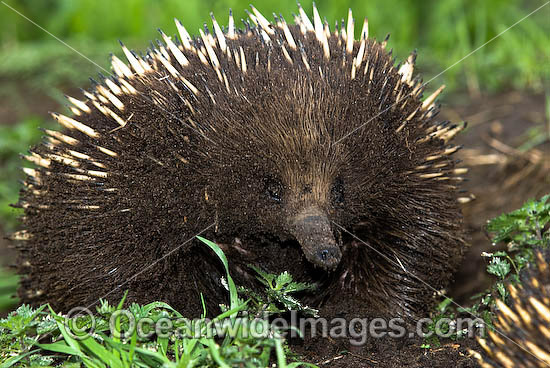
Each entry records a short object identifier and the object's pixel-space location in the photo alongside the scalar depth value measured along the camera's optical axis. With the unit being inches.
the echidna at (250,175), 114.1
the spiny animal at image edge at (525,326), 91.7
